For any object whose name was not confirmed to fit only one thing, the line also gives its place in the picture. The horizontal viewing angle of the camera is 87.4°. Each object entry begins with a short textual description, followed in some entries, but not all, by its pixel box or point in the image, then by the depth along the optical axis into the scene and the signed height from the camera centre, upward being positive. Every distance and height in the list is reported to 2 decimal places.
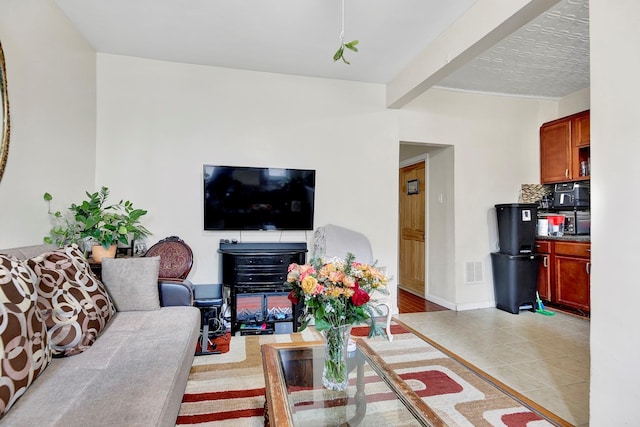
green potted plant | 2.48 -0.09
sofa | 1.13 -0.65
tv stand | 3.14 -0.69
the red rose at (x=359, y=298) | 1.37 -0.34
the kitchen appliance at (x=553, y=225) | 4.25 -0.13
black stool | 2.75 -0.83
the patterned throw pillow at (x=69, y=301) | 1.56 -0.44
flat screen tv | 3.37 +0.18
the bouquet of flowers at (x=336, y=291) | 1.38 -0.32
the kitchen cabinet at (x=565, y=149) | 4.01 +0.83
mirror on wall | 1.88 +0.57
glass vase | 1.44 -0.63
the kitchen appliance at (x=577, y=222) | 4.11 -0.09
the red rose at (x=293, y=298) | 1.50 -0.37
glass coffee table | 1.23 -0.74
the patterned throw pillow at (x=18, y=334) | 1.12 -0.44
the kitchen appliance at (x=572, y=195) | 4.09 +0.26
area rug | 1.83 -1.13
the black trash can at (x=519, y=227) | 4.00 -0.14
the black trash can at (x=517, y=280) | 3.98 -0.78
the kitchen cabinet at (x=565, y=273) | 3.75 -0.68
